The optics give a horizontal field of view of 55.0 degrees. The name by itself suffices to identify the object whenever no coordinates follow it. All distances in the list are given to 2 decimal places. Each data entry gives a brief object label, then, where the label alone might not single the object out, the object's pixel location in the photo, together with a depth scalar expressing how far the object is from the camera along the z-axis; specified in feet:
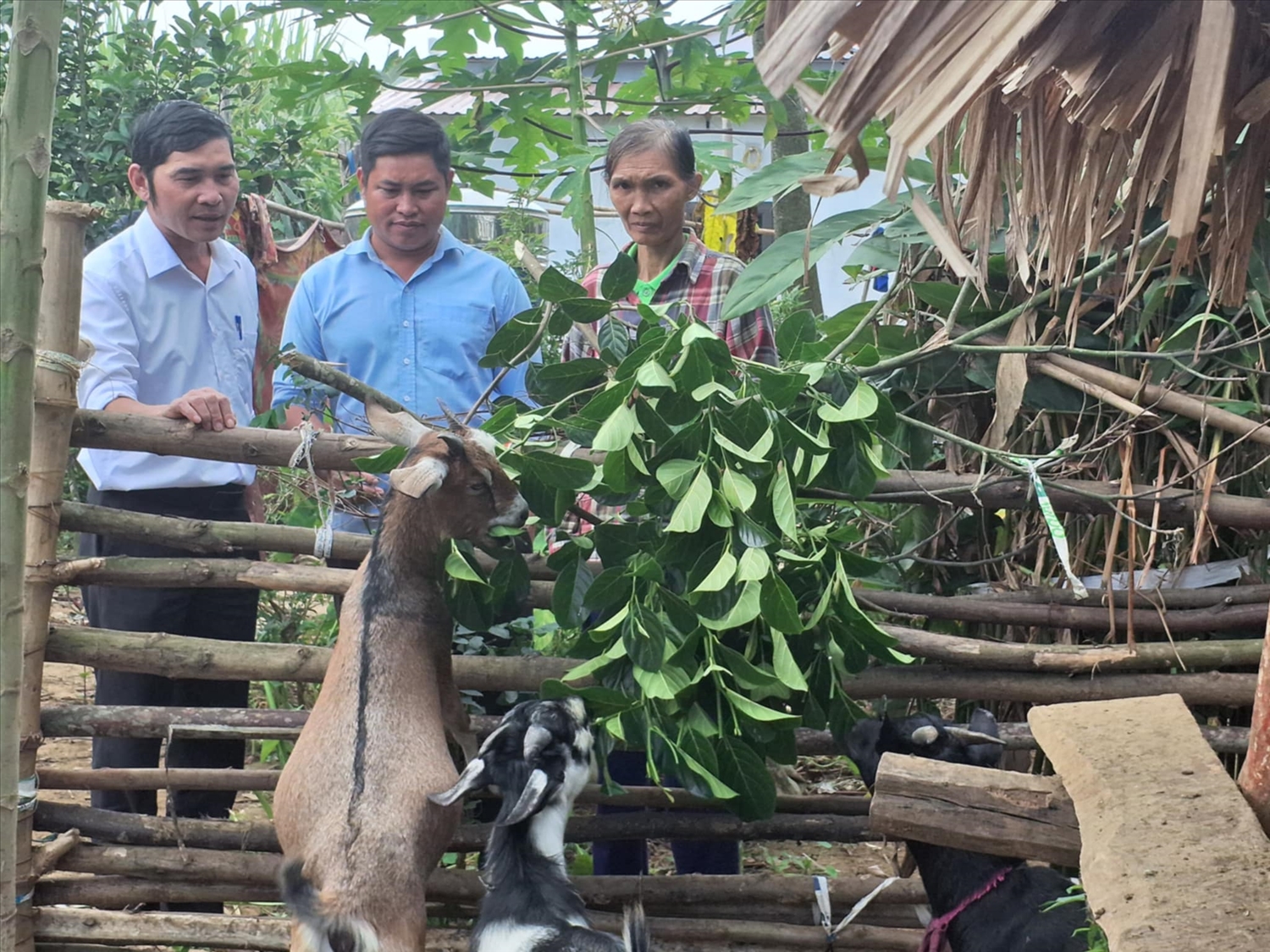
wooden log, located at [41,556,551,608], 12.07
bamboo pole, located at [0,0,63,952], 8.79
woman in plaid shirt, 12.98
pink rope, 10.15
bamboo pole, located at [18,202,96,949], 11.28
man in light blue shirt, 13.41
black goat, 9.89
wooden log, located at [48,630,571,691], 12.03
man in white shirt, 13.05
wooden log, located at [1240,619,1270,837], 7.22
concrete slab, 6.45
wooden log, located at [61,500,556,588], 12.26
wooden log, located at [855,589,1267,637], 11.79
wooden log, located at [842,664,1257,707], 11.70
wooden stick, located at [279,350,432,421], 10.02
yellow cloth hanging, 24.00
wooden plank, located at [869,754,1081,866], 7.67
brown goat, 9.32
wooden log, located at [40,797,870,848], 12.40
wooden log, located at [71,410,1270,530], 11.48
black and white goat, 9.78
